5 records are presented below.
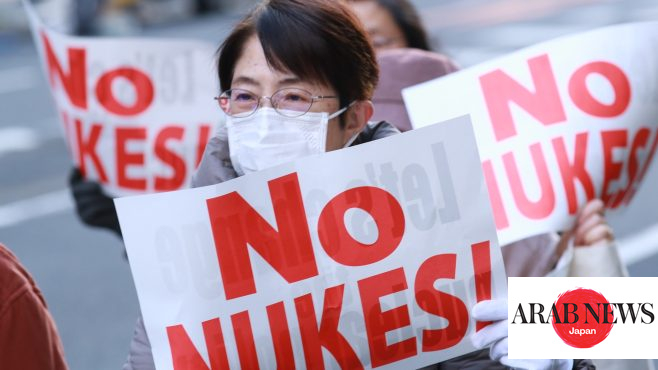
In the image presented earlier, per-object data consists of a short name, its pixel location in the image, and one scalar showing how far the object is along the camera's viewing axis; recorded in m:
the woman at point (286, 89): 4.57
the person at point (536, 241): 5.46
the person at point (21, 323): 3.93
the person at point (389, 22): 7.18
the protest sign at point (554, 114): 5.41
